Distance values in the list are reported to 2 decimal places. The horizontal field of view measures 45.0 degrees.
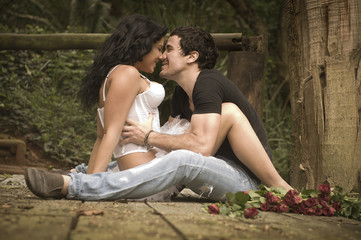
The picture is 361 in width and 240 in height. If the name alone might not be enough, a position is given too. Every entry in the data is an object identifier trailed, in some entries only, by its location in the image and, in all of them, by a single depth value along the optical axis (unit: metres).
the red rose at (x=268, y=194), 2.56
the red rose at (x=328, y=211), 2.55
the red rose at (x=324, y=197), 2.61
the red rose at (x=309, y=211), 2.54
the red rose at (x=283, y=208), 2.51
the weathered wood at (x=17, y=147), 5.16
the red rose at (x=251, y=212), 2.21
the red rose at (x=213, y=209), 2.30
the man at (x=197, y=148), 2.52
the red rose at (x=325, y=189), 2.57
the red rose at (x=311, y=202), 2.55
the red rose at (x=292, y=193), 2.55
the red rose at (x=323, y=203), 2.57
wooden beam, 4.46
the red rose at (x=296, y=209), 2.58
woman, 2.82
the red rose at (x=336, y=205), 2.62
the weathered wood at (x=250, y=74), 4.16
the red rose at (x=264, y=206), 2.53
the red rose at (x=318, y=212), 2.56
